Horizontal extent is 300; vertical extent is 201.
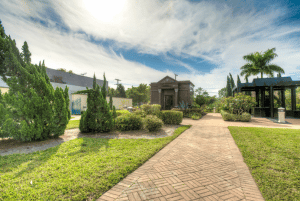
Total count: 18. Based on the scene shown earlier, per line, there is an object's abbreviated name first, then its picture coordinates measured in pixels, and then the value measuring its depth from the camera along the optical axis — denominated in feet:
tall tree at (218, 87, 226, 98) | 150.71
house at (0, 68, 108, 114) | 65.77
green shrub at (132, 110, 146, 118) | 29.01
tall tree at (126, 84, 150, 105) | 163.45
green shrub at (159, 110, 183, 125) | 30.50
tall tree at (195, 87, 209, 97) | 93.33
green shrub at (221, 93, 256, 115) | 38.01
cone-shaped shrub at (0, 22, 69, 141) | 14.82
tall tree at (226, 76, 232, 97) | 96.38
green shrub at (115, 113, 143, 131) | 23.75
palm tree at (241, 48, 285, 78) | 65.05
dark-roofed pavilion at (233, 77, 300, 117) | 42.16
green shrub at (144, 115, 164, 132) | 22.78
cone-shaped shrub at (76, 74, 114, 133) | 21.15
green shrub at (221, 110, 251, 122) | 36.03
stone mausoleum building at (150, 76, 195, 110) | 67.15
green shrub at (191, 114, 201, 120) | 42.01
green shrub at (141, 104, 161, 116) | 32.76
